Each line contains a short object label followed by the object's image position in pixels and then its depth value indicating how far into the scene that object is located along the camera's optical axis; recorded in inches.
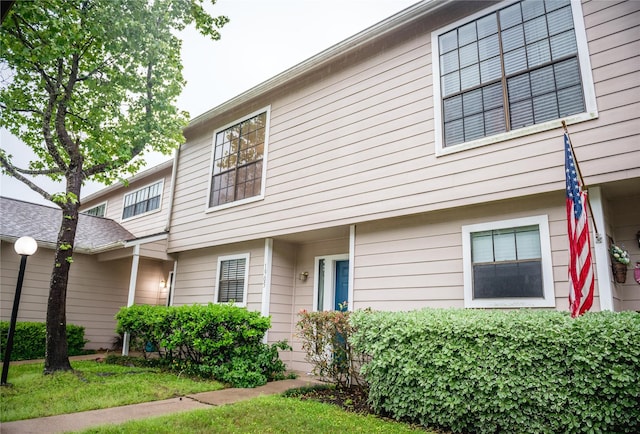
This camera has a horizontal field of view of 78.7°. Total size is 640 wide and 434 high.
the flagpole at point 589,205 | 165.5
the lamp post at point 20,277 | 215.9
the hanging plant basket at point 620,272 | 172.6
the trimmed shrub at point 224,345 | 255.3
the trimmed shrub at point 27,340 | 348.5
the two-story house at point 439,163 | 176.6
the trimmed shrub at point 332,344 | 218.7
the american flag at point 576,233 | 146.4
